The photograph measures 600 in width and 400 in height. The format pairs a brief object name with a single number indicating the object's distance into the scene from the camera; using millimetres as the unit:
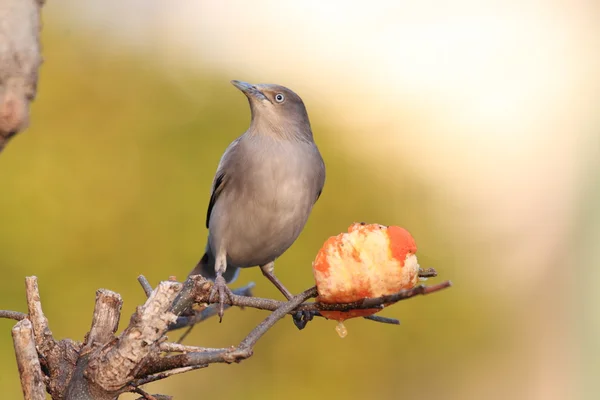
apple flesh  4168
